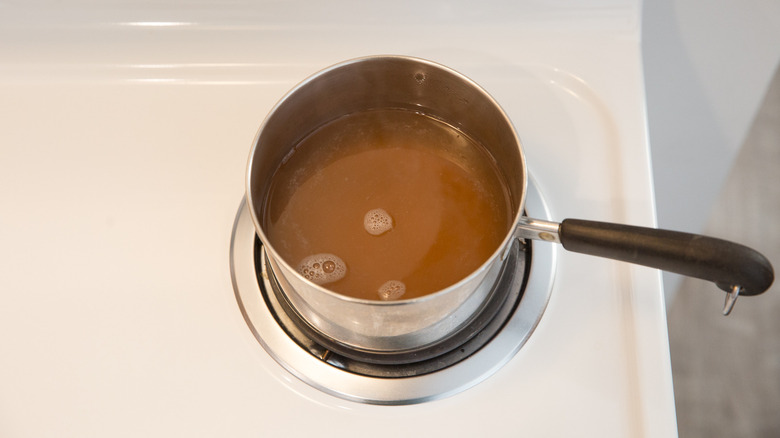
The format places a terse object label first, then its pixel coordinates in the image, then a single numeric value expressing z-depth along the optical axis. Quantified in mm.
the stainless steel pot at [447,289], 421
